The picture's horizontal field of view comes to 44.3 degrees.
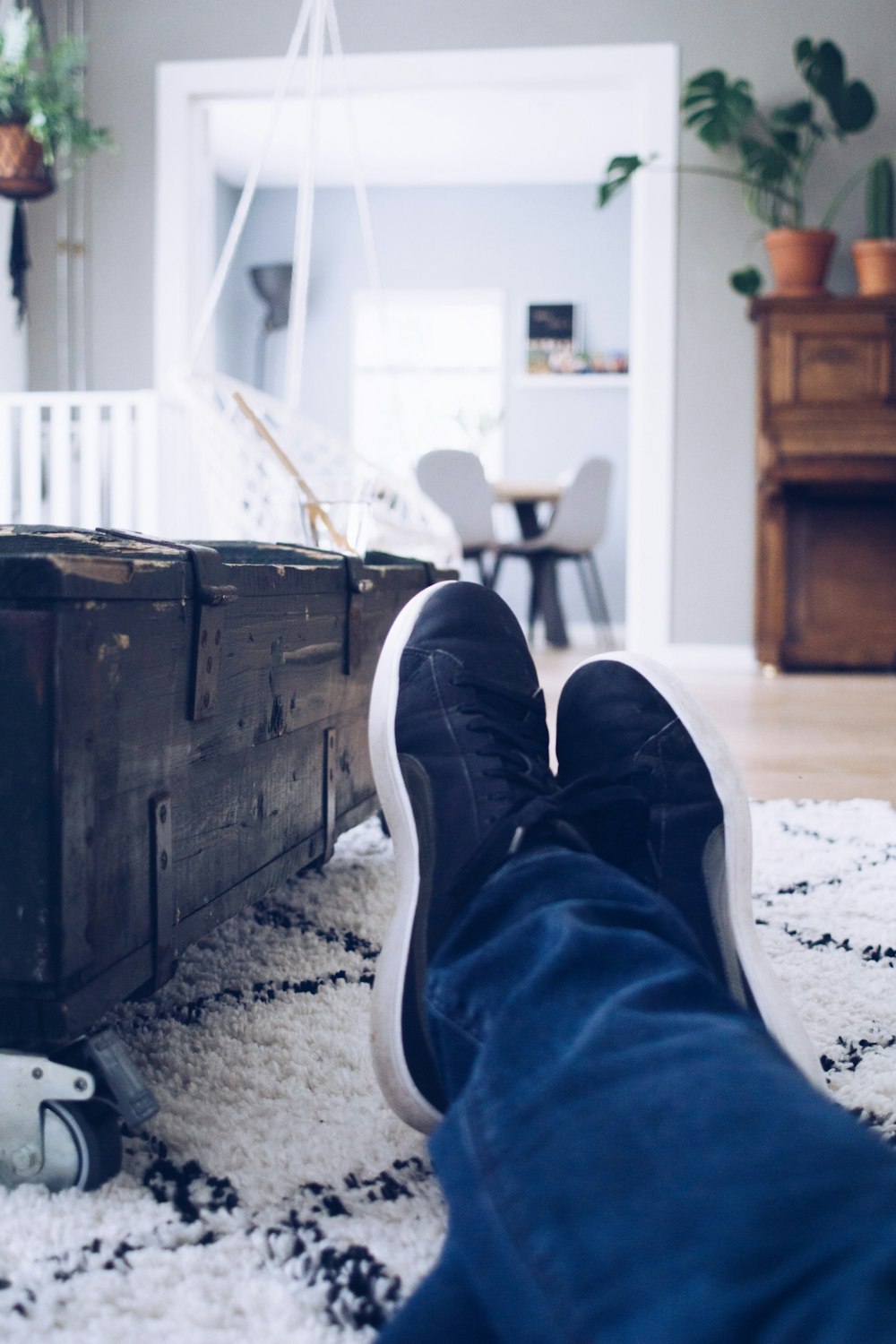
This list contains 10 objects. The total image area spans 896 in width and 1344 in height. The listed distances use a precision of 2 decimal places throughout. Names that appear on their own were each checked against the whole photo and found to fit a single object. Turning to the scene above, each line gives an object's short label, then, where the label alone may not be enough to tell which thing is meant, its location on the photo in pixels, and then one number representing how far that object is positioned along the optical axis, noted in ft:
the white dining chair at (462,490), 14.53
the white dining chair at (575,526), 15.75
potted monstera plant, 11.11
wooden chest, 1.64
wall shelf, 19.89
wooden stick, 5.15
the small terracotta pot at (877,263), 11.18
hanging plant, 10.19
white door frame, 11.89
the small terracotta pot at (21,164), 10.56
